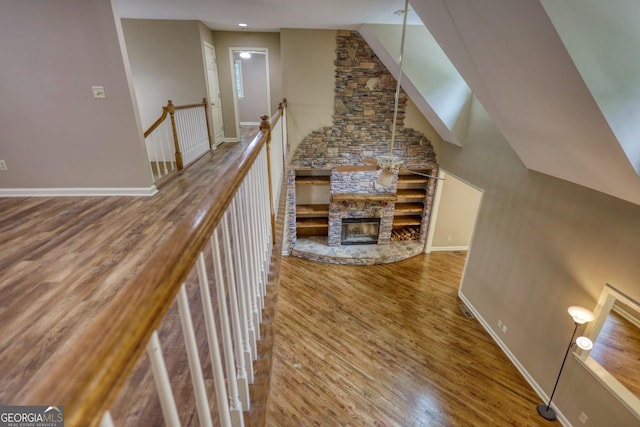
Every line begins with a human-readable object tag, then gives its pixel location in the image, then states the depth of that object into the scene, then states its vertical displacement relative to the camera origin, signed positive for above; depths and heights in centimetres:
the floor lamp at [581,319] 305 -212
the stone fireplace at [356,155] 583 -116
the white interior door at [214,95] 604 +2
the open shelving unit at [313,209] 692 -255
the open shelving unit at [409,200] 706 -234
